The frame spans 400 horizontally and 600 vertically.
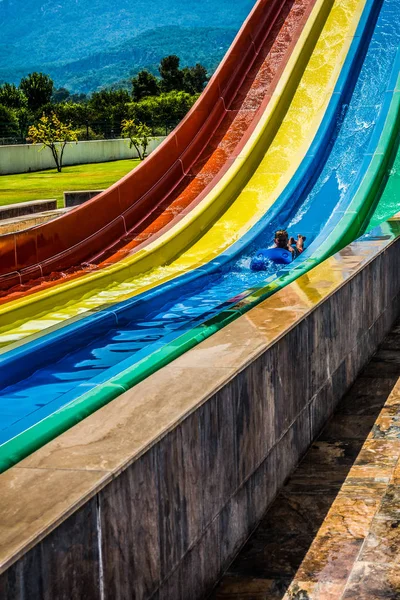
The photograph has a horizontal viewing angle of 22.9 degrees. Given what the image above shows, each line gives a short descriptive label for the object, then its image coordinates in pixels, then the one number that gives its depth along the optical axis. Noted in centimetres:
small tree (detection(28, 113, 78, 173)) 3456
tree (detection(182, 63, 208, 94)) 8388
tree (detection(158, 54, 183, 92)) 7506
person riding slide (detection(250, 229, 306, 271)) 1035
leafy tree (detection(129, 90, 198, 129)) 5819
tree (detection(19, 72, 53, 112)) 7362
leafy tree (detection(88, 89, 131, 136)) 4816
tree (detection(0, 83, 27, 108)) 7412
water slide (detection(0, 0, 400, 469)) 410
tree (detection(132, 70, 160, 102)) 7250
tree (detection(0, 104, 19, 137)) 4822
